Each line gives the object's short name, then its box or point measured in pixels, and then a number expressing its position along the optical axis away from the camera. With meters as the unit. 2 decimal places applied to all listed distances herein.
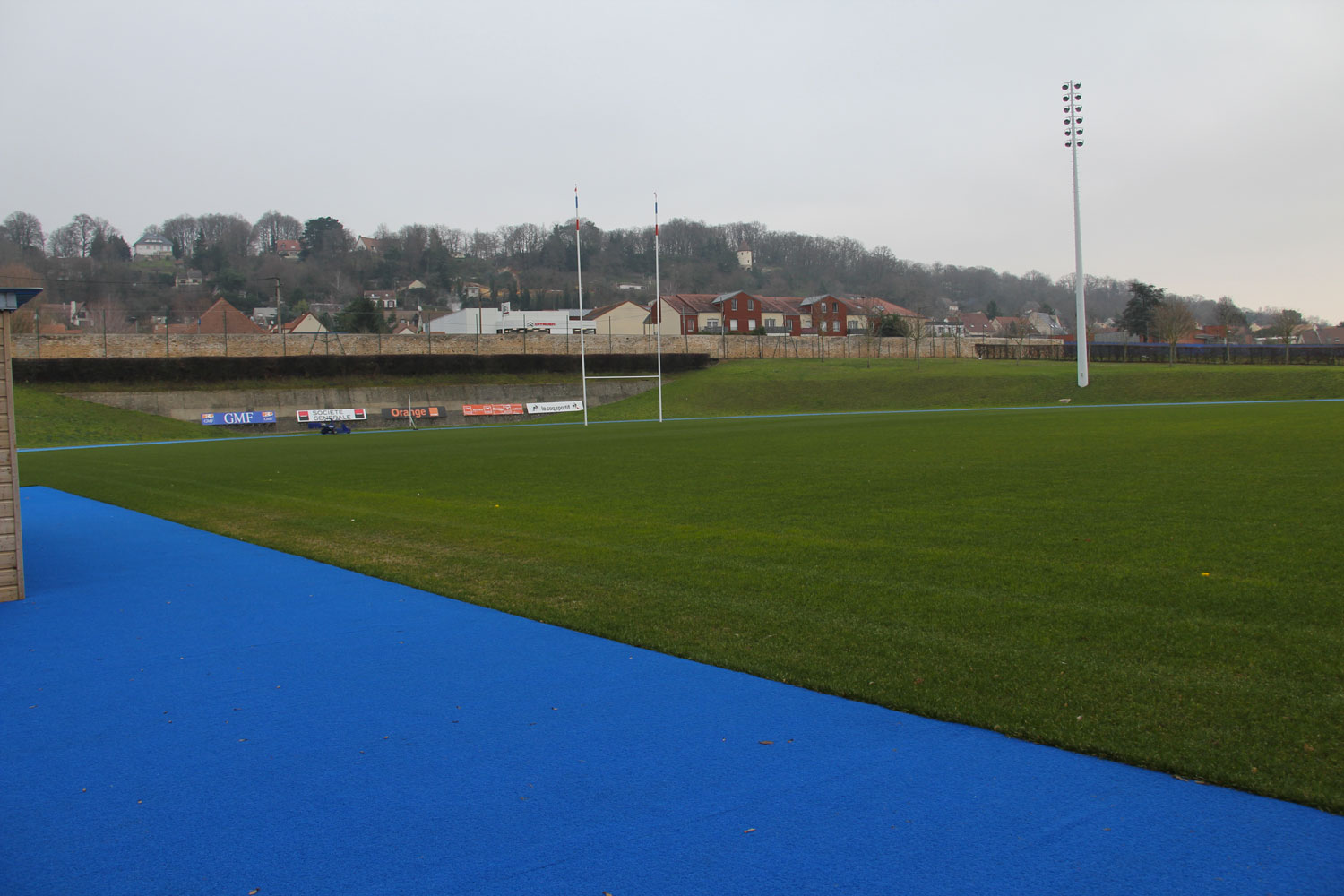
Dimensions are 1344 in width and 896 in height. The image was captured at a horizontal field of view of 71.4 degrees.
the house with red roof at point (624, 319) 98.31
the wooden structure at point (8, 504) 8.52
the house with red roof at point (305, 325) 95.38
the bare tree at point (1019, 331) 82.34
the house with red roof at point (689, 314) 98.81
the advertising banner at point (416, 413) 50.78
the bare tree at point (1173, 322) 60.42
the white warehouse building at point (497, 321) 94.38
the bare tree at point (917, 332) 65.44
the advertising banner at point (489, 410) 52.97
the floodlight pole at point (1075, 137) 43.84
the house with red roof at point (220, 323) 84.00
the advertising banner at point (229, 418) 47.56
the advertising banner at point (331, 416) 48.69
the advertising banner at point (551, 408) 53.94
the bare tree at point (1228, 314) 88.44
